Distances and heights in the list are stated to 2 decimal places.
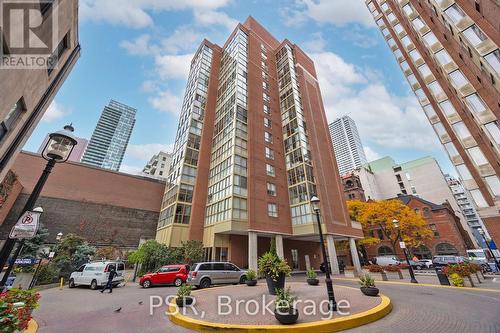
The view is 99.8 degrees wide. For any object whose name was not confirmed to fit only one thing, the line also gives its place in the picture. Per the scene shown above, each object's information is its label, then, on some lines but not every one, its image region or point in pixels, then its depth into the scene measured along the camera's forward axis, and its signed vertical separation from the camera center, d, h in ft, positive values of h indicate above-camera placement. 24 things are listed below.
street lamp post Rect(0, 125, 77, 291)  16.53 +9.32
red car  55.72 -1.20
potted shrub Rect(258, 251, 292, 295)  34.40 +0.20
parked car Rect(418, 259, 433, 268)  112.06 +3.56
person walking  46.65 -1.44
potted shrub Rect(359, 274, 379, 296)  31.17 -2.20
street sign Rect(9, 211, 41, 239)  13.80 +2.80
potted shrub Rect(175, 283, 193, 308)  28.55 -2.81
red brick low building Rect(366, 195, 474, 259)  143.95 +22.54
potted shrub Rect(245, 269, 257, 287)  48.60 -1.57
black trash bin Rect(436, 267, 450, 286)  47.11 -1.75
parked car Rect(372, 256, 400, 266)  118.81 +5.53
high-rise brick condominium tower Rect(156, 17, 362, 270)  91.40 +49.21
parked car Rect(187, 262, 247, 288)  50.95 -0.57
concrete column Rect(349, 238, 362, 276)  96.01 +7.20
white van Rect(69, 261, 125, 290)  52.95 -0.61
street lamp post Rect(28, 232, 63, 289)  54.52 -1.48
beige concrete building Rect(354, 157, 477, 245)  217.56 +92.07
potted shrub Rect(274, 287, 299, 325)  19.93 -3.40
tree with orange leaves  129.49 +29.08
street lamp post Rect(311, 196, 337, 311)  24.32 -2.42
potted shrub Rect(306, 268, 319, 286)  47.11 -1.59
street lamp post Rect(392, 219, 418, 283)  52.84 -1.70
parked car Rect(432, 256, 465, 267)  106.11 +4.79
